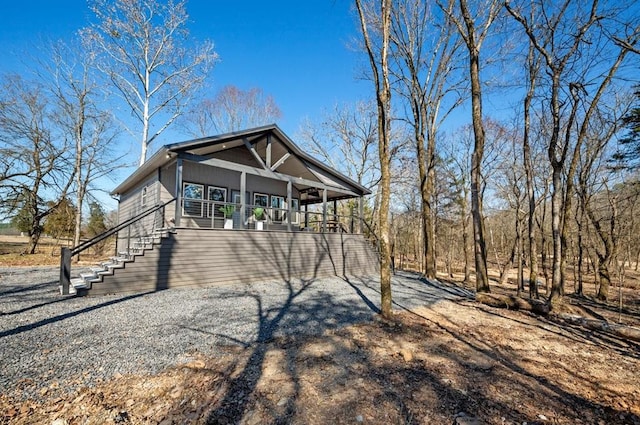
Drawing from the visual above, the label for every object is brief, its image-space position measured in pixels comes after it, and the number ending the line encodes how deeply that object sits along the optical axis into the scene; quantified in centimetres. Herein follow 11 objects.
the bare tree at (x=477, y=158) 798
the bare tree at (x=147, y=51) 1321
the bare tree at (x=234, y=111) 2136
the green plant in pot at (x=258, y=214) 1120
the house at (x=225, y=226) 707
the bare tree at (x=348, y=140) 1998
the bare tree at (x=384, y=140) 524
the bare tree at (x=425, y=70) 1205
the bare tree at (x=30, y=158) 1360
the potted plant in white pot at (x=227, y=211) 1085
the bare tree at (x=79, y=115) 1464
